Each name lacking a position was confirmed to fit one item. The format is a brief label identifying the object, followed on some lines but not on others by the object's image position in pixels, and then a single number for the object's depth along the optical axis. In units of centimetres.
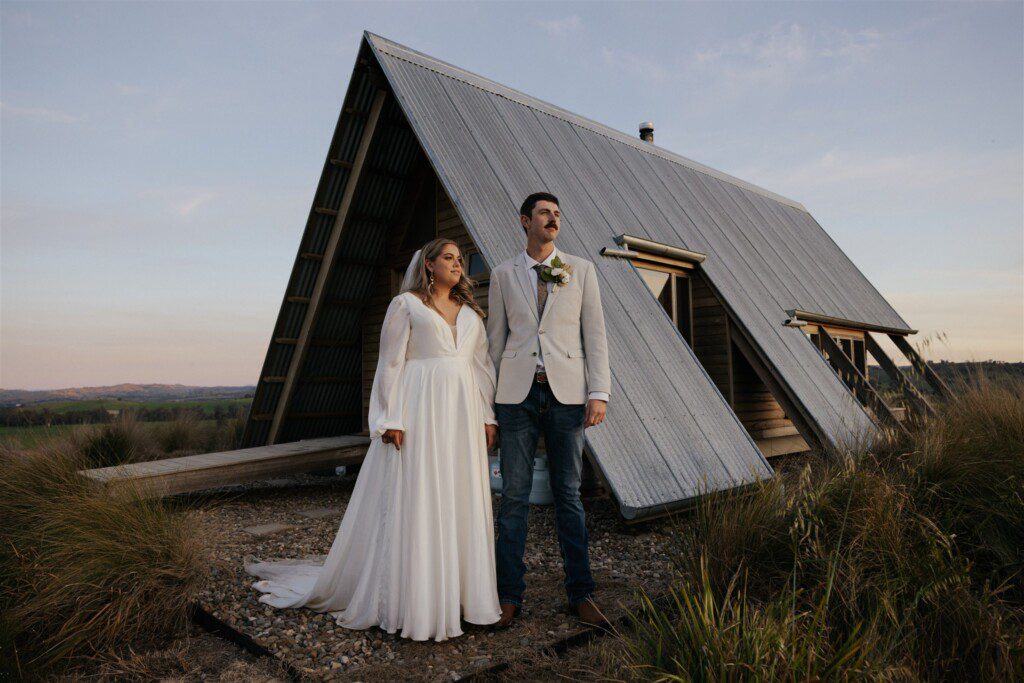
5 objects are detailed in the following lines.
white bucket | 618
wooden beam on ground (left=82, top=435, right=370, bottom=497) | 633
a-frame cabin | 540
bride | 312
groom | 328
